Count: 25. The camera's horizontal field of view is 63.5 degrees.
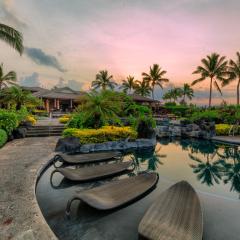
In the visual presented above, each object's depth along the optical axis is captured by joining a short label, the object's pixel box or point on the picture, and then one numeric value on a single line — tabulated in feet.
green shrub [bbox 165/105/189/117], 117.38
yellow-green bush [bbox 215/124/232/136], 60.29
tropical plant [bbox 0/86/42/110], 55.47
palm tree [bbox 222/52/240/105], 98.94
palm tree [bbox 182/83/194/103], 189.26
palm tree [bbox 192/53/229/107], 106.01
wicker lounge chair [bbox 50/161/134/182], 20.81
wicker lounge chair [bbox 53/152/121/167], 26.12
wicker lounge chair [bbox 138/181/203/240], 10.75
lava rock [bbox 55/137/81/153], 31.81
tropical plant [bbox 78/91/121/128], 39.83
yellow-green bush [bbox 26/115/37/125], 49.06
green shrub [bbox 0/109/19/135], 36.66
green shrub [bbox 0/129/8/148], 31.65
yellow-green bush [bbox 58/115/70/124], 56.65
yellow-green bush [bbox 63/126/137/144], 35.99
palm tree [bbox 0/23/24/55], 40.11
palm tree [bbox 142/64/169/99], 138.57
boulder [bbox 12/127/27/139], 41.25
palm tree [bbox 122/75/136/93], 158.30
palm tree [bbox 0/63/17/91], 102.42
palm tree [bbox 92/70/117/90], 145.89
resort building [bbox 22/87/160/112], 96.71
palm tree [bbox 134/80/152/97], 151.74
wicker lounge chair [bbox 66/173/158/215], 14.08
